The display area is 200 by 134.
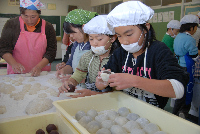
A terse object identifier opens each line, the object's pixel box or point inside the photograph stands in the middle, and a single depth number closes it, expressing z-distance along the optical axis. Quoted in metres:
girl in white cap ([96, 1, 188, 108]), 0.88
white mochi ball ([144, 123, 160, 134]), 0.83
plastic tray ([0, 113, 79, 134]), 0.81
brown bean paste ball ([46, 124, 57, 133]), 0.87
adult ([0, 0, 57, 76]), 1.91
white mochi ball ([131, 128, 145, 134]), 0.81
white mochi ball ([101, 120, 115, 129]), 0.91
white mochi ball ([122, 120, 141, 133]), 0.88
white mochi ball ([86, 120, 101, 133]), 0.86
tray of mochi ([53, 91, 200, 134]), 0.79
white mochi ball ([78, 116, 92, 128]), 0.91
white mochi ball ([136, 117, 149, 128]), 0.90
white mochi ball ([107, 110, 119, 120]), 1.01
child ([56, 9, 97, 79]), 1.62
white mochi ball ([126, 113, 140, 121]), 0.96
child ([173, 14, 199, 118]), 2.94
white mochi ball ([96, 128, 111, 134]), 0.83
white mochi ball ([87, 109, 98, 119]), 1.00
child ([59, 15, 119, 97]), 1.30
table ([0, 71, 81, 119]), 1.07
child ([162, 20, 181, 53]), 3.81
